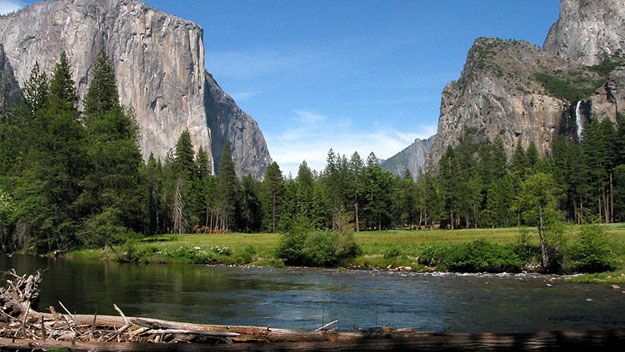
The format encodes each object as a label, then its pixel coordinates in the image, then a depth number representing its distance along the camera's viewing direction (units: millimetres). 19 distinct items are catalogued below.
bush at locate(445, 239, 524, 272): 32719
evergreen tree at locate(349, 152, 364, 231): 92962
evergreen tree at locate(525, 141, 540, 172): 120912
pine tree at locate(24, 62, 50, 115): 67481
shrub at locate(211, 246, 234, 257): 44431
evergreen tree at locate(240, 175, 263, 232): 109500
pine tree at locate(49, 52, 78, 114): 62719
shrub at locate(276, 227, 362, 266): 39500
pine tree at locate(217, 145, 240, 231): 98625
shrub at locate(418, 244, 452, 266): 35438
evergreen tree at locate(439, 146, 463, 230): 98438
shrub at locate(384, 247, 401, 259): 38281
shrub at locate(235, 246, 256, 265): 41375
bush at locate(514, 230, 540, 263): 33000
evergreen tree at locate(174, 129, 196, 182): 99000
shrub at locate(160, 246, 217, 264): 42594
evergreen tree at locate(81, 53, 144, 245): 48000
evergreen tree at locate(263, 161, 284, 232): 102375
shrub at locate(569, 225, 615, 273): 29953
